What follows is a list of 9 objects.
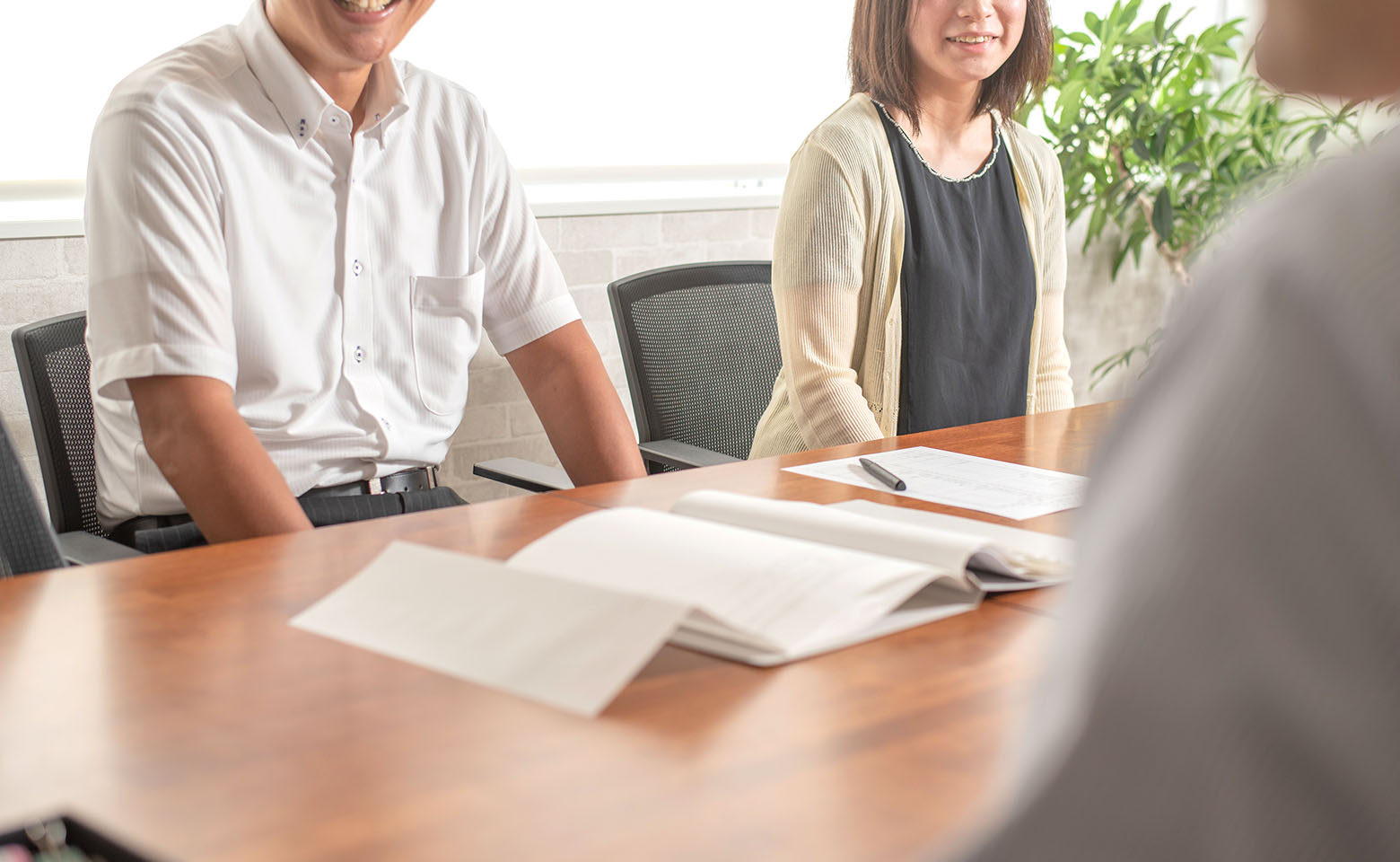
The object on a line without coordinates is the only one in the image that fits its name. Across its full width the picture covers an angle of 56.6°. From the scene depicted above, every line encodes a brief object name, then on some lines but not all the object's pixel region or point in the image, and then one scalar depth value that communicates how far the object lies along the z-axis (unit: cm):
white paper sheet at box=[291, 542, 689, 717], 76
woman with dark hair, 194
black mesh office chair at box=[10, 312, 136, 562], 162
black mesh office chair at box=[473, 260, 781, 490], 210
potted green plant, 378
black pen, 131
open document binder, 79
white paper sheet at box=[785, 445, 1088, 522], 126
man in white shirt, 148
